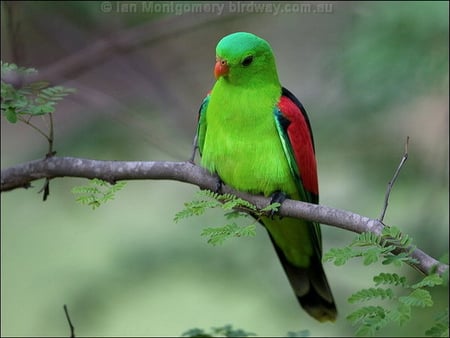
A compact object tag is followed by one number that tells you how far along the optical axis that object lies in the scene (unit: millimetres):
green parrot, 7590
